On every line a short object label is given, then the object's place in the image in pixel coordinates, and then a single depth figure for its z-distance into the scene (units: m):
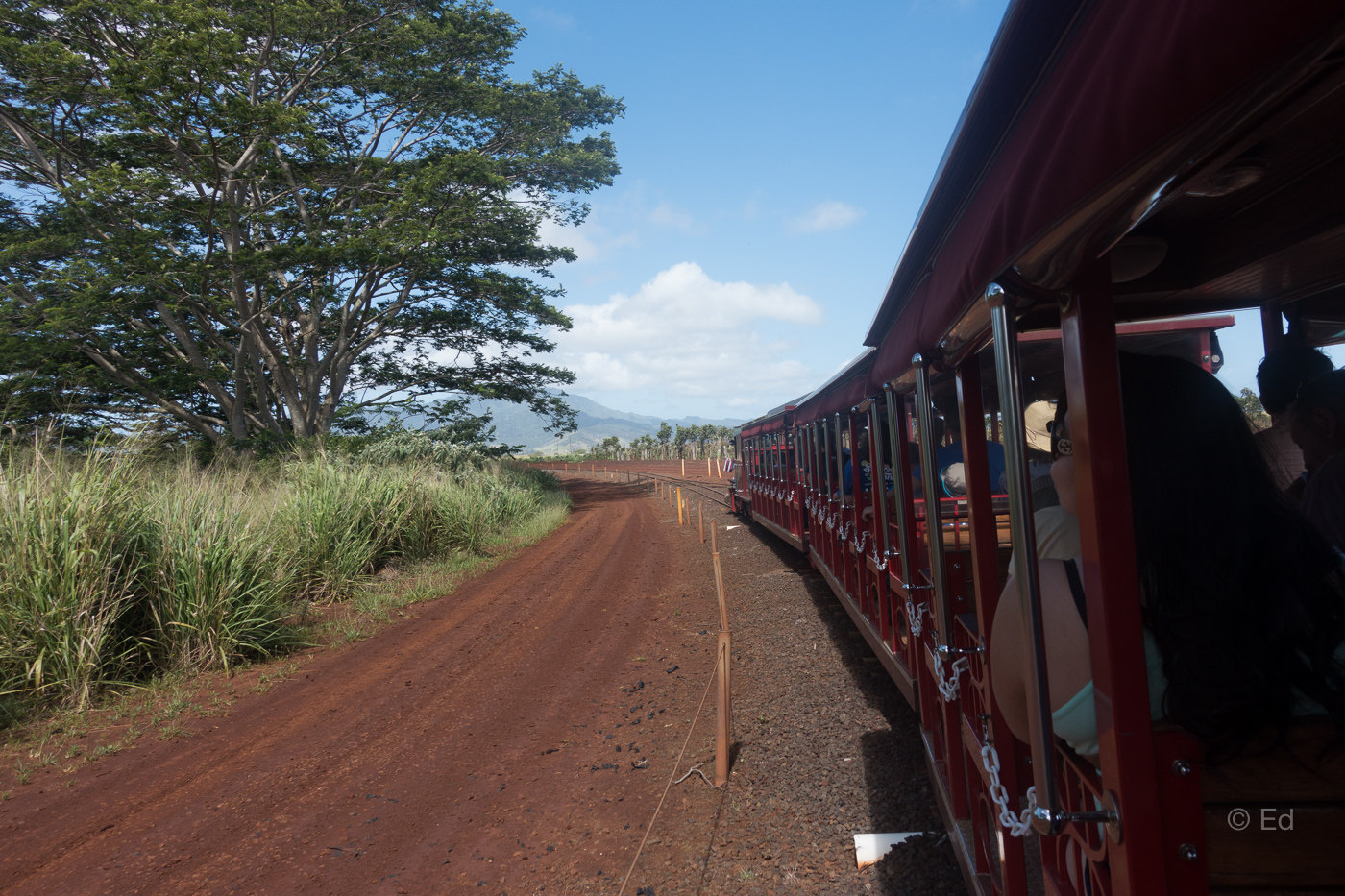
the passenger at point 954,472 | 4.97
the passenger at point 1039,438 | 3.46
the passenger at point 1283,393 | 2.61
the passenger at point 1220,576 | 1.41
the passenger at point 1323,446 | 2.13
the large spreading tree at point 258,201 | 14.41
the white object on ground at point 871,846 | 3.59
